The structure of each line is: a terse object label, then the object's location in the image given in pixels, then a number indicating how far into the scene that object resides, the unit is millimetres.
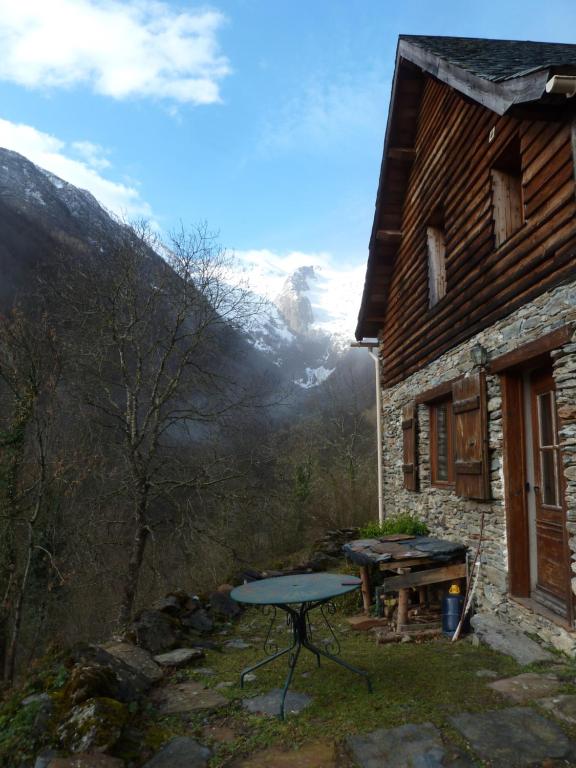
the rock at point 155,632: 4871
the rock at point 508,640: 4102
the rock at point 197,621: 5918
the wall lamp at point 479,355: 5469
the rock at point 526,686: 3391
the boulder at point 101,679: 3227
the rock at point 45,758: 2684
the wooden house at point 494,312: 4230
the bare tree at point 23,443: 10023
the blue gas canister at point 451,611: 5336
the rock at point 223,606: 6656
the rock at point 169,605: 5922
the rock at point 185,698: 3594
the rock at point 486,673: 3900
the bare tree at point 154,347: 10328
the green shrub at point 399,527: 7371
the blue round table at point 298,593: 3588
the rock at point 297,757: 2720
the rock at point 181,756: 2797
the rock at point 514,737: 2633
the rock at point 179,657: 4516
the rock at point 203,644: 5183
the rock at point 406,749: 2641
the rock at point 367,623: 5938
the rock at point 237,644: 5352
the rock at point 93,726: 2787
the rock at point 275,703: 3455
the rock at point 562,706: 3021
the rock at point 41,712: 2945
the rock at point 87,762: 2598
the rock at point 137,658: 4207
